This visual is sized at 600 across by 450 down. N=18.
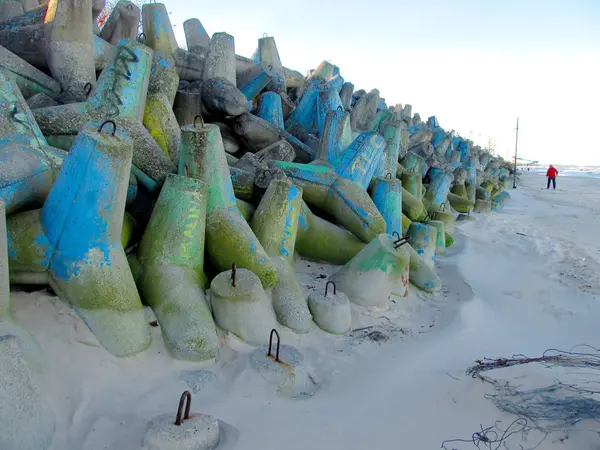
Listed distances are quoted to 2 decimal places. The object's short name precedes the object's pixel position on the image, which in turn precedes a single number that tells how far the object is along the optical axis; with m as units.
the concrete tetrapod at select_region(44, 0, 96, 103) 3.39
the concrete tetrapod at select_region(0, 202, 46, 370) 1.60
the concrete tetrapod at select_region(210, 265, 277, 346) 2.16
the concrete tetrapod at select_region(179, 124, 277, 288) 2.44
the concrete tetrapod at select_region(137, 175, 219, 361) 2.03
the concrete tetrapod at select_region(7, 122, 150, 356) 1.91
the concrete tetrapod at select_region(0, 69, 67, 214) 2.04
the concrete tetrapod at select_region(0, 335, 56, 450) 1.33
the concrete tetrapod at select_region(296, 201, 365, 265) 3.26
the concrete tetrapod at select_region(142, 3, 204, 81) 4.82
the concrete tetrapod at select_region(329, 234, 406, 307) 2.87
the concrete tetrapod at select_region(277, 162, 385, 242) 3.42
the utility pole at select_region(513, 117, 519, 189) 13.67
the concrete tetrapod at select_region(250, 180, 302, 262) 2.80
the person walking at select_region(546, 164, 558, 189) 14.05
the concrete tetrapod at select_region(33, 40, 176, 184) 2.74
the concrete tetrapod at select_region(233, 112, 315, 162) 4.15
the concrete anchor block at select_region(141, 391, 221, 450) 1.43
